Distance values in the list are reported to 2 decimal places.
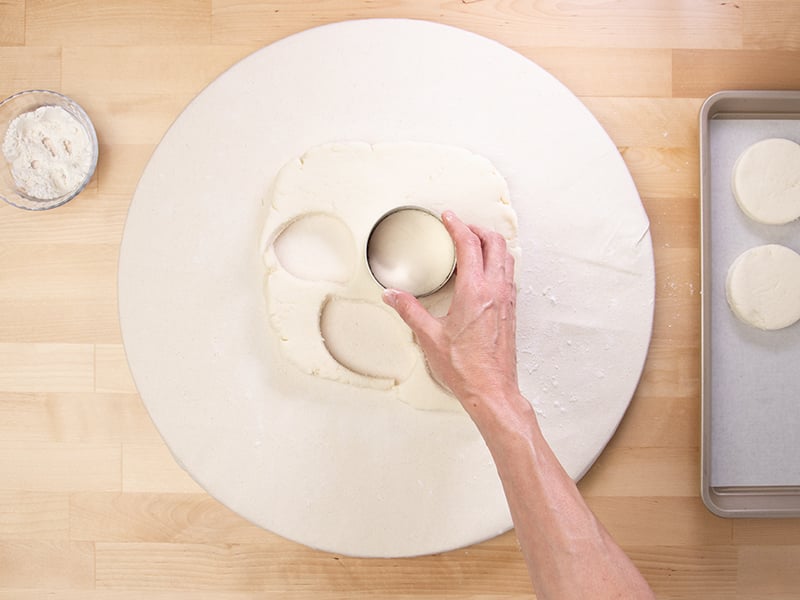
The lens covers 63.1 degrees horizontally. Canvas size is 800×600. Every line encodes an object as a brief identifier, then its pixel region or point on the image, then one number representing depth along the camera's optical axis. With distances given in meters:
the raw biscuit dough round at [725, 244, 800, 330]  0.97
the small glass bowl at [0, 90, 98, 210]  0.97
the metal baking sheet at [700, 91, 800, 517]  1.00
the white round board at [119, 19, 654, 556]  0.94
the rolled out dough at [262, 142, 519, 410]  0.91
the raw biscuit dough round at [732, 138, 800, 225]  0.97
